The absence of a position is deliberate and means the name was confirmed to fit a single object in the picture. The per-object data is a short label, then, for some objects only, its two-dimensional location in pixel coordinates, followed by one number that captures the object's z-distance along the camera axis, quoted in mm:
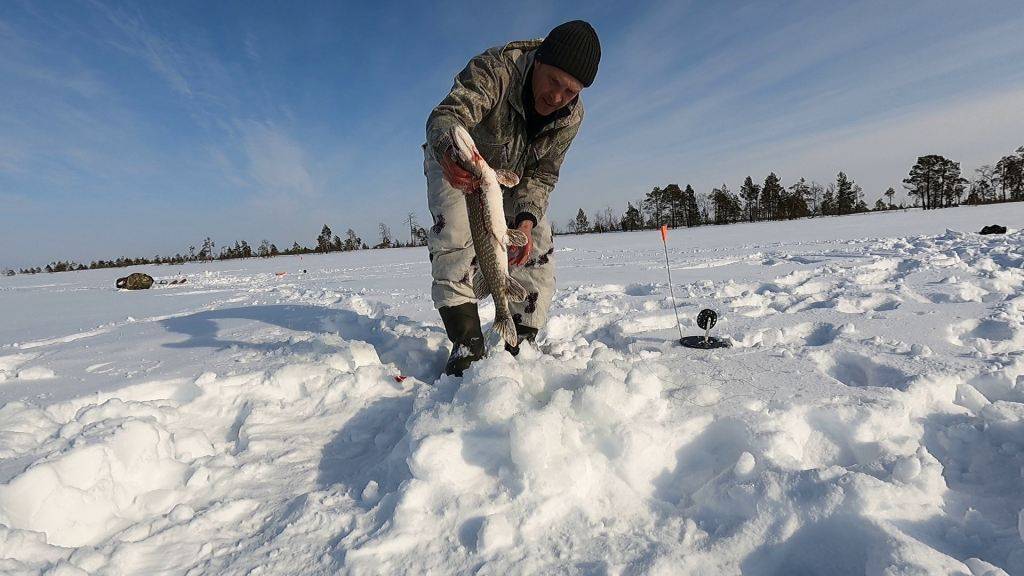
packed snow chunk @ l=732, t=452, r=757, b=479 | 1436
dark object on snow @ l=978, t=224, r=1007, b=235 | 10363
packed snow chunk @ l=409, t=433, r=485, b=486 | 1545
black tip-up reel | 2859
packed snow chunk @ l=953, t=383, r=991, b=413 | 1830
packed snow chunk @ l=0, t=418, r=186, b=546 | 1450
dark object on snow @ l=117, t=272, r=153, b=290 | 11055
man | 2402
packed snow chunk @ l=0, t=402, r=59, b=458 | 1784
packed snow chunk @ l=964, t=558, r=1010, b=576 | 1024
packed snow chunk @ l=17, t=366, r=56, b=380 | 2744
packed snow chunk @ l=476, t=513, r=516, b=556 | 1309
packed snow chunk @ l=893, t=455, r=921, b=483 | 1332
